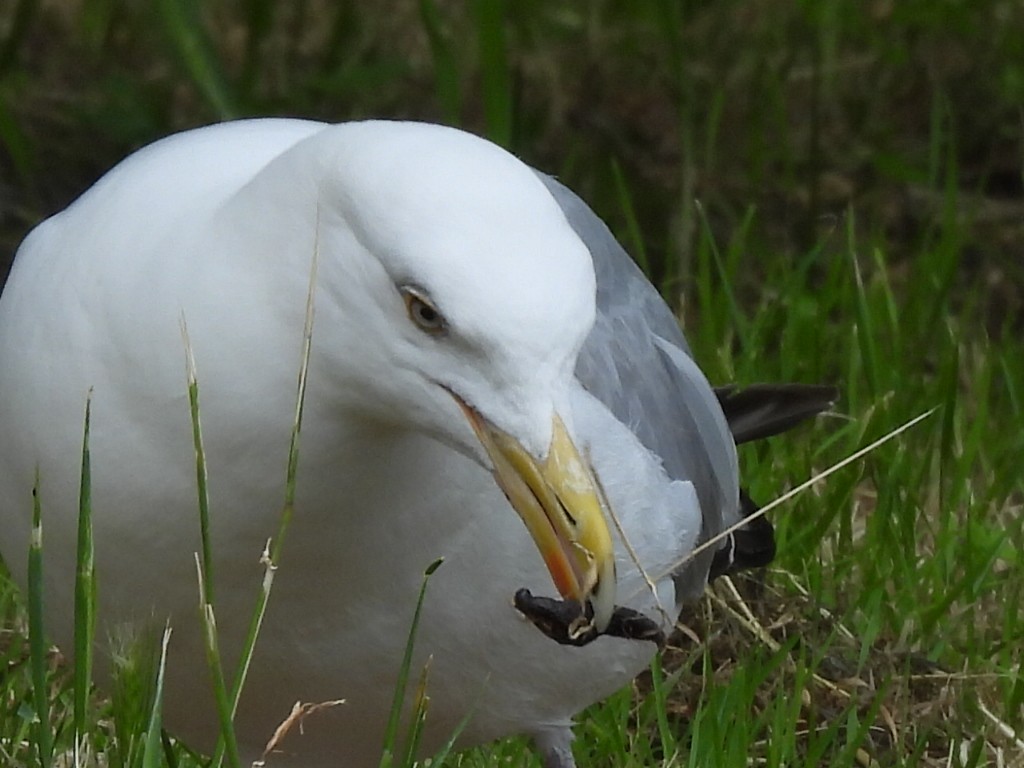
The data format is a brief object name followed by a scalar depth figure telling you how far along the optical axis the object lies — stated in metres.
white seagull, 4.12
